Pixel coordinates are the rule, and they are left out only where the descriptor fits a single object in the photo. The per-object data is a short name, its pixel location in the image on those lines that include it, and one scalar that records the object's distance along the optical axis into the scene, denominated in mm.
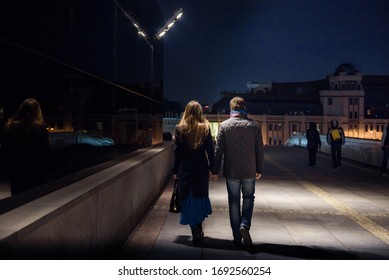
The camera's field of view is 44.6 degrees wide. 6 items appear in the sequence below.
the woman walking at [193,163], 5582
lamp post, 9967
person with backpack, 15117
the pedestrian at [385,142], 12554
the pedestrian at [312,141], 16250
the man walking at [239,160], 5559
